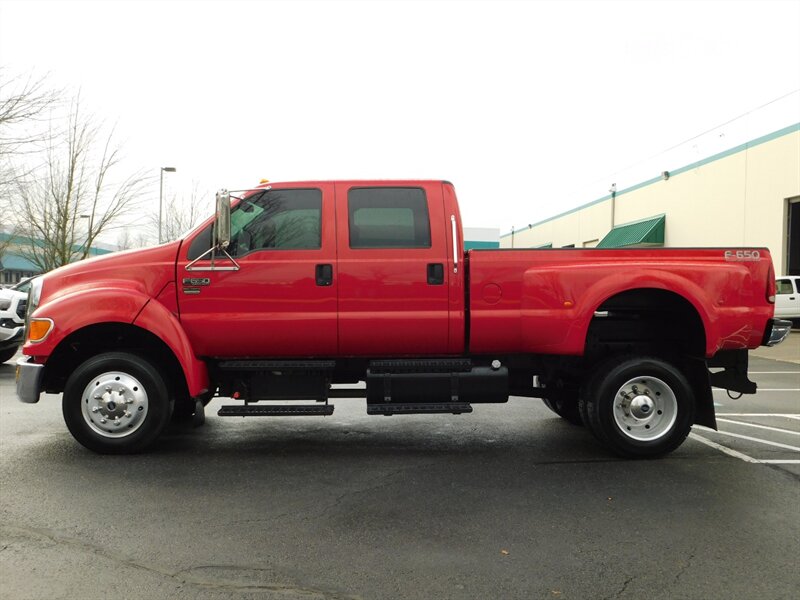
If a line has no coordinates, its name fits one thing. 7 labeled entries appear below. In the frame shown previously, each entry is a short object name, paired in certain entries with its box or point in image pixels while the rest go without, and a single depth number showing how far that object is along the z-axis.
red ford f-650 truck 5.26
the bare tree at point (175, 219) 32.41
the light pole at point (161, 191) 26.45
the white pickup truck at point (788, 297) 20.25
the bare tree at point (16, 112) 14.46
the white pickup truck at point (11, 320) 10.93
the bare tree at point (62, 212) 22.16
